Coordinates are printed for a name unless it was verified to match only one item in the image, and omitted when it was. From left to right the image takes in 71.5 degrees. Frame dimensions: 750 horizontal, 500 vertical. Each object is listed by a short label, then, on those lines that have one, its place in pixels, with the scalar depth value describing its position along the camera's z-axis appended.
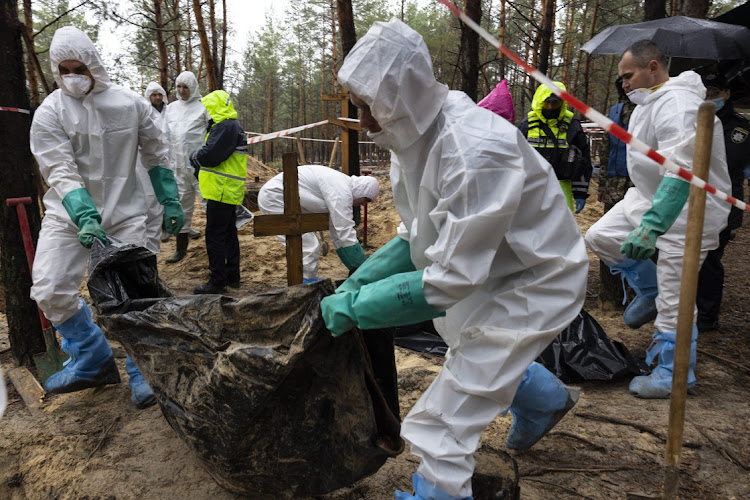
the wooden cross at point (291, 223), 2.12
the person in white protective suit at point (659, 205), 2.50
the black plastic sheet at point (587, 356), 3.09
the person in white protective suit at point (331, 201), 4.43
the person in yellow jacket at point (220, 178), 4.82
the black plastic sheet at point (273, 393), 1.71
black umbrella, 4.07
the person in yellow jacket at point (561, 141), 4.27
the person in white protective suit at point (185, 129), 6.22
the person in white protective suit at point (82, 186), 2.70
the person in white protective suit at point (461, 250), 1.43
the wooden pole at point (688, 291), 1.54
